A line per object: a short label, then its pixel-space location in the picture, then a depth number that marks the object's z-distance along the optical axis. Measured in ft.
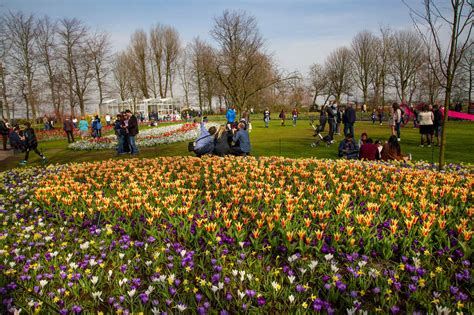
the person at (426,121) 41.15
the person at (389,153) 30.99
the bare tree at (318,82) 208.88
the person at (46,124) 111.79
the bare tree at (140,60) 185.57
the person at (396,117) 47.56
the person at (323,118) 58.18
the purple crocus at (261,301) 9.29
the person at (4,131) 61.09
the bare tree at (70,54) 128.57
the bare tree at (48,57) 126.93
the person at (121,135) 44.29
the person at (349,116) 49.49
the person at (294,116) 99.77
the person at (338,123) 61.65
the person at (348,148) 34.86
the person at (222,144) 34.53
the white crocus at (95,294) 9.68
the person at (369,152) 31.50
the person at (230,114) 64.59
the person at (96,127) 73.87
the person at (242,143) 35.45
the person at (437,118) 44.14
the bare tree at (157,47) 187.52
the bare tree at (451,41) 21.04
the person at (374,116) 105.10
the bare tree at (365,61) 170.69
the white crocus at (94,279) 10.34
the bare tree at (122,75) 187.11
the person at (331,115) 53.42
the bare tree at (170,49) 188.14
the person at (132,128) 43.55
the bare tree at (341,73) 188.57
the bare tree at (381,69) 158.20
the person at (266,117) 95.36
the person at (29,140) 42.42
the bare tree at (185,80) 194.47
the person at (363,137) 35.01
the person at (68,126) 68.23
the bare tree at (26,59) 118.67
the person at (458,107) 95.41
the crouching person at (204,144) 34.81
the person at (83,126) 74.37
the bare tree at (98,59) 142.12
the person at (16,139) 48.29
